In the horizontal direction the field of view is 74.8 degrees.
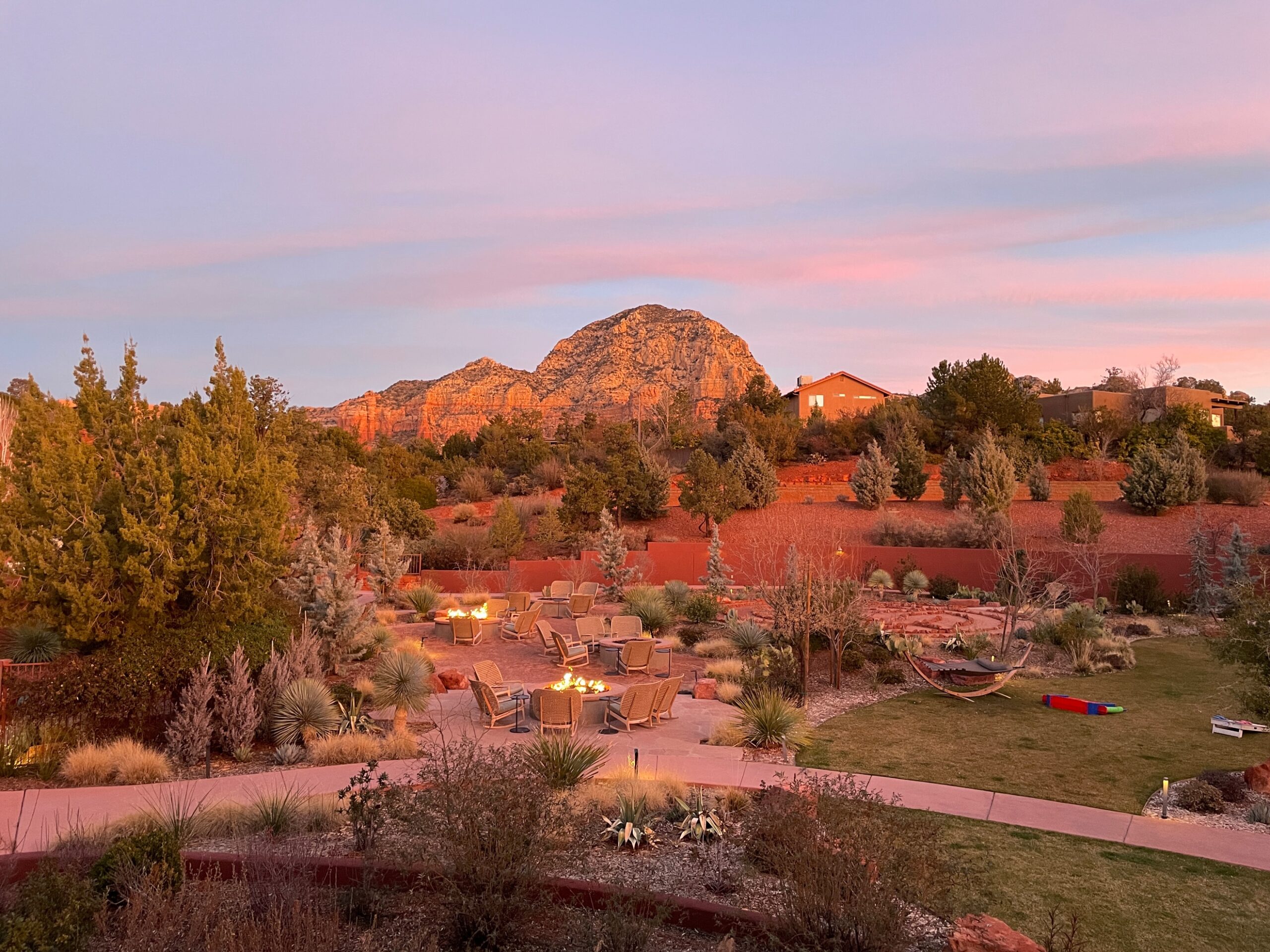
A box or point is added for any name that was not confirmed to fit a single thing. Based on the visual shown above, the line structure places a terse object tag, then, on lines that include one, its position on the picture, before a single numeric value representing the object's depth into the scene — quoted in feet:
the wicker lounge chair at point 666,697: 32.30
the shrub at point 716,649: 46.52
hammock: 37.99
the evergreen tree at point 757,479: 105.50
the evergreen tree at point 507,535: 86.38
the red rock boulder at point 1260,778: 24.36
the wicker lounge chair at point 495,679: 34.06
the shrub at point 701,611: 56.65
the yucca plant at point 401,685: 32.19
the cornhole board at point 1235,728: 31.01
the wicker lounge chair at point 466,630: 50.83
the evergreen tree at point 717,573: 68.03
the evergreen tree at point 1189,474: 89.04
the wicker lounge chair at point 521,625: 52.08
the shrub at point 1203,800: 23.08
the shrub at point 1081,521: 77.56
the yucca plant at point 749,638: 44.70
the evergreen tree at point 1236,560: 61.05
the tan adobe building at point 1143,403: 142.51
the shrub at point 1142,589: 64.03
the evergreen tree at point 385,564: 64.03
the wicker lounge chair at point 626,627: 49.37
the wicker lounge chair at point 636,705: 31.37
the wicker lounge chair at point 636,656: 42.06
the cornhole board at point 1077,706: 34.60
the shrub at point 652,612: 54.19
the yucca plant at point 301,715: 29.14
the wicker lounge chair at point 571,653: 43.98
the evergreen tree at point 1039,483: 100.94
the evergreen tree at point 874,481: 101.35
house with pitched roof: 180.45
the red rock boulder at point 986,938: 13.16
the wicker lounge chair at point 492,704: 31.40
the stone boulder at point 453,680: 39.93
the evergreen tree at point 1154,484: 88.53
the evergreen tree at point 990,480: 93.56
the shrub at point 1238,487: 91.71
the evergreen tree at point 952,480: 100.37
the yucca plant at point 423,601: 60.23
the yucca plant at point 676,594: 62.03
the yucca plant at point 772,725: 29.71
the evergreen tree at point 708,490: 95.09
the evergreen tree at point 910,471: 107.65
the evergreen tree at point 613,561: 74.08
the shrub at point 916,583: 74.13
